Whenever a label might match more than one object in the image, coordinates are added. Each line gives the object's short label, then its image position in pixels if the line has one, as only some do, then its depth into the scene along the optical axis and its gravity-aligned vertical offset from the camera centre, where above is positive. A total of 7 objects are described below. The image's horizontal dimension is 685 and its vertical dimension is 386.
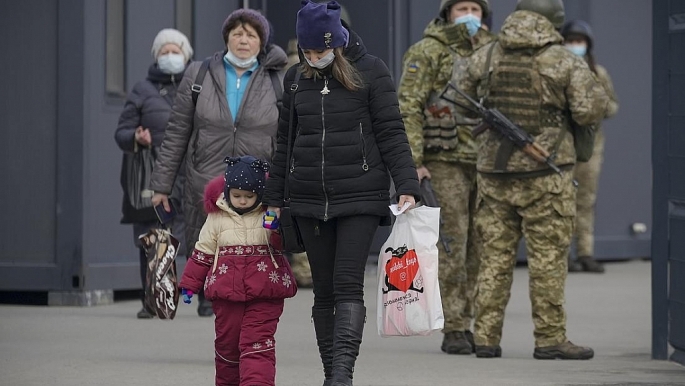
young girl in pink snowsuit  15.34 -0.49
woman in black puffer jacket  15.45 +0.02
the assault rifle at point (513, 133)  19.09 +0.17
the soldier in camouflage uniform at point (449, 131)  20.20 +0.19
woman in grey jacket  18.56 +0.27
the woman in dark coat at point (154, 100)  23.95 +0.43
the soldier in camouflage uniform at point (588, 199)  32.28 -0.32
